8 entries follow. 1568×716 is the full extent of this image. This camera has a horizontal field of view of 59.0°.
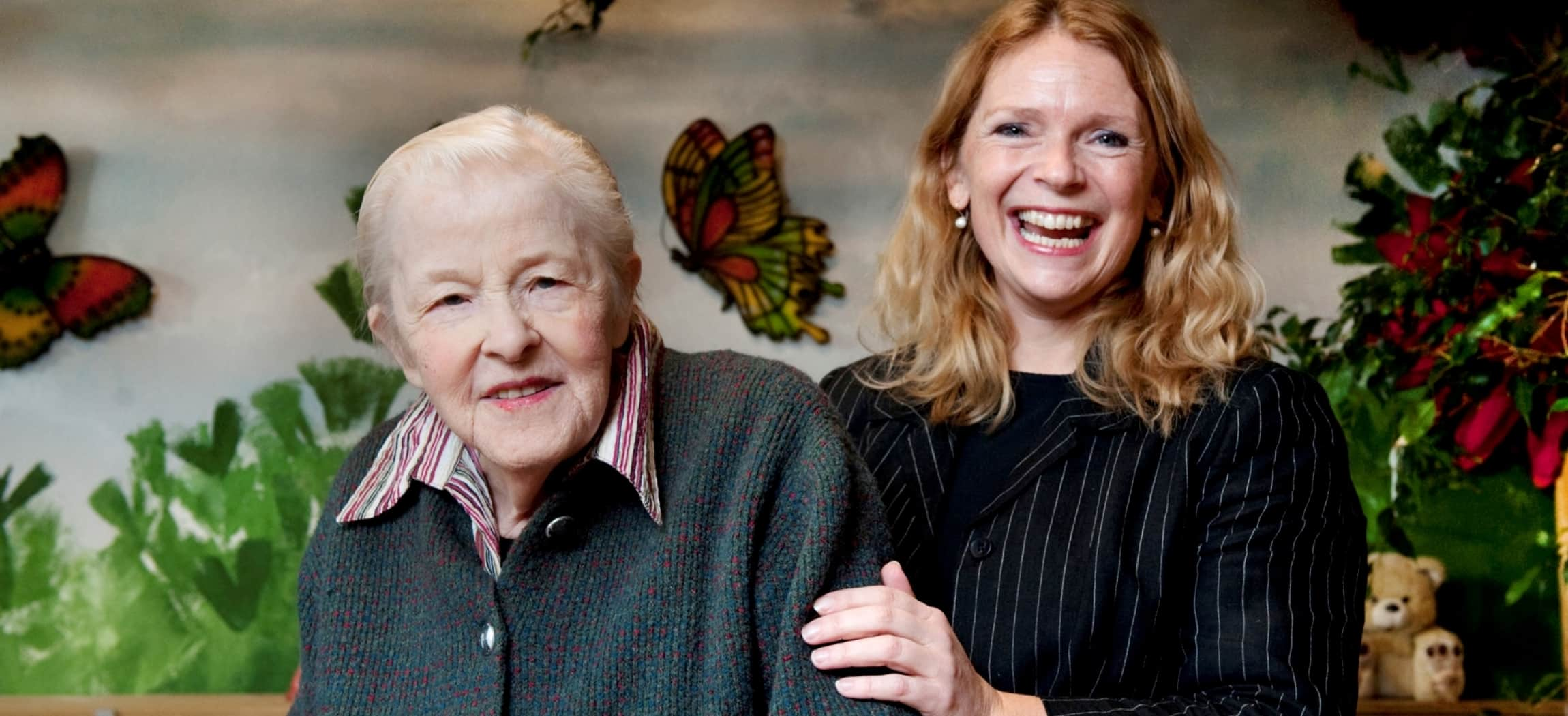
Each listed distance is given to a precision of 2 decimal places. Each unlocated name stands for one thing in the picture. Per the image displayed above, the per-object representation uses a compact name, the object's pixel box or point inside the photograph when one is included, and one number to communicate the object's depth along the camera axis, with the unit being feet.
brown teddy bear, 10.41
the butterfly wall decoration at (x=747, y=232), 10.89
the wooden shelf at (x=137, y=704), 10.68
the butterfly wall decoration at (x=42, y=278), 10.64
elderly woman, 4.32
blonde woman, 5.25
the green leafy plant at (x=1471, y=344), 7.95
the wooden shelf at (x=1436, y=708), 10.52
